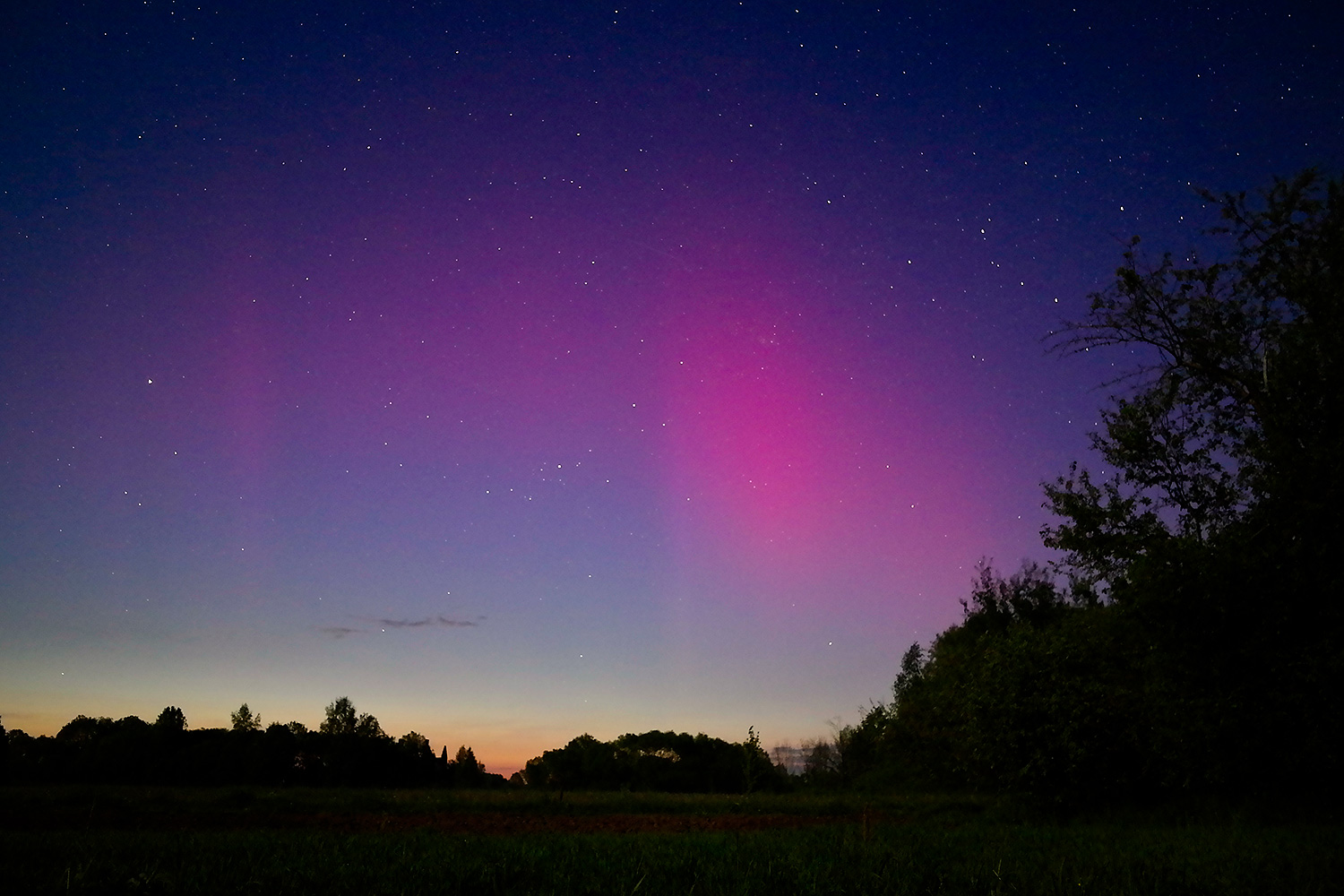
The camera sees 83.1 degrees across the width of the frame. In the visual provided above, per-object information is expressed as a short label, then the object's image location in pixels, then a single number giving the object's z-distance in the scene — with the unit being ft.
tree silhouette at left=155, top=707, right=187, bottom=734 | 214.28
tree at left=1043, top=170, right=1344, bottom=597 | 53.01
